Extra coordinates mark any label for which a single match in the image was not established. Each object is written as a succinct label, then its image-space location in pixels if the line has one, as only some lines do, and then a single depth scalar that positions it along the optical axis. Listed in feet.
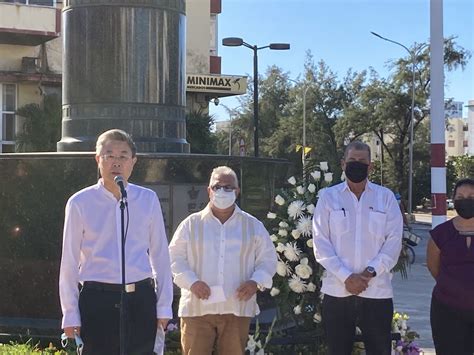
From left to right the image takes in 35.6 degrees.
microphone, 11.97
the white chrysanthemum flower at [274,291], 17.69
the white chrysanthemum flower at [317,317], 17.93
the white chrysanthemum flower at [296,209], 17.75
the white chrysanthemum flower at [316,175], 18.48
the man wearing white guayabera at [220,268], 14.83
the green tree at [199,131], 102.63
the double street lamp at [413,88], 113.80
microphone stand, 11.98
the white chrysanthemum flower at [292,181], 18.73
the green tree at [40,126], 90.48
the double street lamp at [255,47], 84.69
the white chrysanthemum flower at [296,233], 17.42
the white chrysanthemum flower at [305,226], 17.37
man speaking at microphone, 12.41
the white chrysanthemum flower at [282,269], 17.63
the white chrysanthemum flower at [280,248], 17.57
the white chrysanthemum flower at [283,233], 17.76
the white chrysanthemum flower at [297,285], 17.37
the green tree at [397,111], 135.74
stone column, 24.07
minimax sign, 113.60
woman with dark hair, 15.94
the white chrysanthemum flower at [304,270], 17.38
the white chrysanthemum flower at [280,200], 18.29
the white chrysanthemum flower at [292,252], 17.40
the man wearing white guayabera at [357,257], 15.35
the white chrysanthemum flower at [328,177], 18.29
